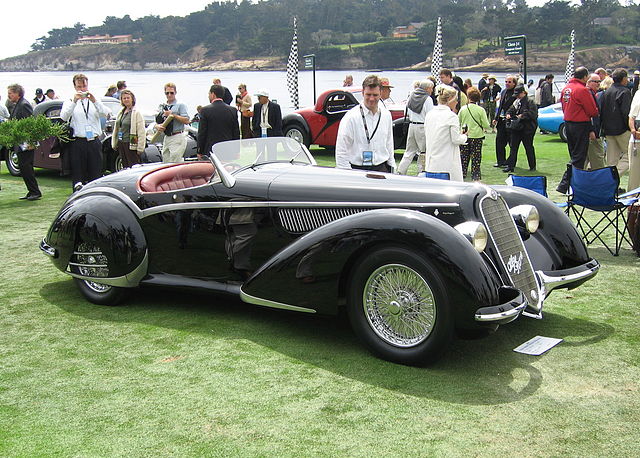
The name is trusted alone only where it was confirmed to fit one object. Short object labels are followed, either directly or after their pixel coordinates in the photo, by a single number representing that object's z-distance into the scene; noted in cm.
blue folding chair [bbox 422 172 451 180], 754
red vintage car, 1739
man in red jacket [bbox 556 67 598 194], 1114
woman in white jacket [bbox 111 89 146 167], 1143
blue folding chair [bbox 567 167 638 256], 756
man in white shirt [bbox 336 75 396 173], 736
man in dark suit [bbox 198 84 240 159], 1063
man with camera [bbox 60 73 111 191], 1118
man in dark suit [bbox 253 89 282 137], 1390
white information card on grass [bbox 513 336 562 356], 486
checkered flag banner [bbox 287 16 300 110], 2894
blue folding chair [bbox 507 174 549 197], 777
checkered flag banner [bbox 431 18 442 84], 2856
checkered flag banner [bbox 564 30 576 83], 3474
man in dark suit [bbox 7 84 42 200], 1217
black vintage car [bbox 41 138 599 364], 451
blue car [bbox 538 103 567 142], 1939
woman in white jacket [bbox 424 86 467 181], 869
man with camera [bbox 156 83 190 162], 1155
